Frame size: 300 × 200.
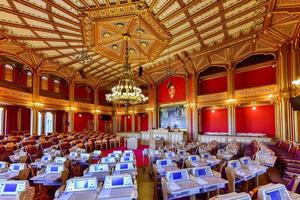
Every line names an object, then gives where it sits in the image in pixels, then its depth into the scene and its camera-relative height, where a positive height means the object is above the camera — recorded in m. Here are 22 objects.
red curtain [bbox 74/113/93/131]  13.23 -1.02
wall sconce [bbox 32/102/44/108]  10.00 +0.41
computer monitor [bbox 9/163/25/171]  3.58 -1.38
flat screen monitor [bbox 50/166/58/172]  3.58 -1.44
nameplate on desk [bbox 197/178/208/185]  2.78 -1.41
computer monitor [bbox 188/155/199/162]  4.25 -1.43
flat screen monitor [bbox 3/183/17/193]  2.39 -1.27
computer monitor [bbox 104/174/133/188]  2.63 -1.31
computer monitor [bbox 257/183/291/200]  1.72 -1.01
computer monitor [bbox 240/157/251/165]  3.84 -1.38
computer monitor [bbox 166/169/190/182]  2.90 -1.33
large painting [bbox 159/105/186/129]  11.67 -0.64
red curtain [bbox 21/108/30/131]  10.68 -0.67
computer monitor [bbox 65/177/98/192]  2.53 -1.30
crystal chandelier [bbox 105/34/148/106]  6.90 +0.89
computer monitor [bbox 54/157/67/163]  4.03 -1.40
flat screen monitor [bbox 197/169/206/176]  3.17 -1.37
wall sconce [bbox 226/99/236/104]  9.29 +0.51
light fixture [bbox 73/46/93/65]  6.94 +3.25
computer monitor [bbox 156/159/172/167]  3.80 -1.39
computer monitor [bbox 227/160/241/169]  3.55 -1.36
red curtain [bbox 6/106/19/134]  9.85 -0.60
